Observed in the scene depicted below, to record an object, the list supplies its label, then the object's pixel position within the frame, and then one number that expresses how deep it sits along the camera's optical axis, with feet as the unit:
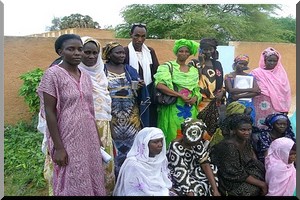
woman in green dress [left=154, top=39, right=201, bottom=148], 16.52
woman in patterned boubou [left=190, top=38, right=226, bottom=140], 17.01
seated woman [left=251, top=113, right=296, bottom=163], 16.86
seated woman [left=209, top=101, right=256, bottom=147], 16.84
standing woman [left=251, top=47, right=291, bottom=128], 17.54
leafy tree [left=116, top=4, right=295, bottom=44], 19.52
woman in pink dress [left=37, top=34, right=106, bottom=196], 14.15
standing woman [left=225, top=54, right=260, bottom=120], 17.33
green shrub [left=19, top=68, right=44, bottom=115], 18.01
